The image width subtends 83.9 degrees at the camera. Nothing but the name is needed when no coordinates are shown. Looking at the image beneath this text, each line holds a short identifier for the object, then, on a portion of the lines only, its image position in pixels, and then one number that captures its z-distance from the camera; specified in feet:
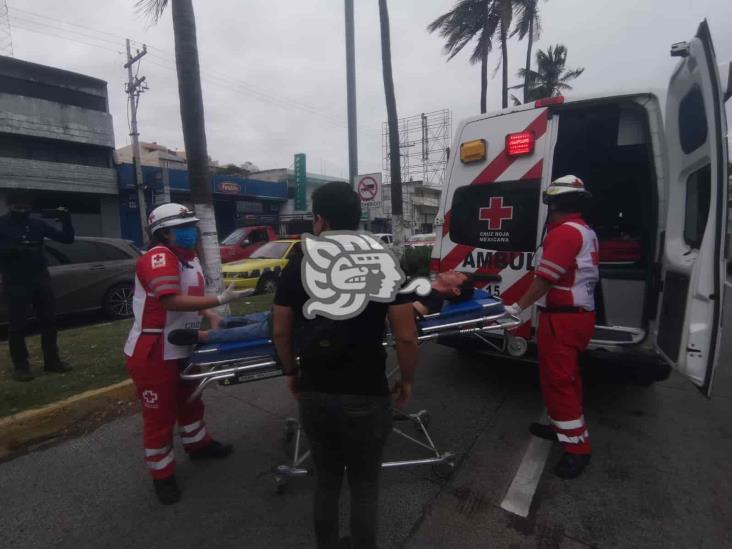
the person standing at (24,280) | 12.12
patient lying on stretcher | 7.09
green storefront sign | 76.79
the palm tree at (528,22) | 45.09
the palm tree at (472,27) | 44.06
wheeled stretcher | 7.30
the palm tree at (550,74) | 63.46
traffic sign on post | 27.89
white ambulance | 7.55
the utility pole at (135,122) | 58.44
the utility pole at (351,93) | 29.53
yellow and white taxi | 27.30
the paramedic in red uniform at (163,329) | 7.14
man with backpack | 4.95
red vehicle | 38.34
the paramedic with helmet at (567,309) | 8.21
